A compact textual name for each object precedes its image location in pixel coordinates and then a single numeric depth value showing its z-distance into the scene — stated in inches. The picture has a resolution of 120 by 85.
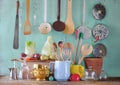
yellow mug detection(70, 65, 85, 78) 92.4
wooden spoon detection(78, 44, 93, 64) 96.8
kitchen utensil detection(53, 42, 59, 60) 94.3
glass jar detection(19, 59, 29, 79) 93.2
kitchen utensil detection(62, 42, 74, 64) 95.0
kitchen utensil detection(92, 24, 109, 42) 102.3
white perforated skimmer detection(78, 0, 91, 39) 102.2
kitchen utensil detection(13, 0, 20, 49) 101.3
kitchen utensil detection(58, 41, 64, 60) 95.9
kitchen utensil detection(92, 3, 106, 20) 102.5
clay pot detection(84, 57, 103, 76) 97.0
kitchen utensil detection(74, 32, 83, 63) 98.4
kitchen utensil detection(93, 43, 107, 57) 101.7
